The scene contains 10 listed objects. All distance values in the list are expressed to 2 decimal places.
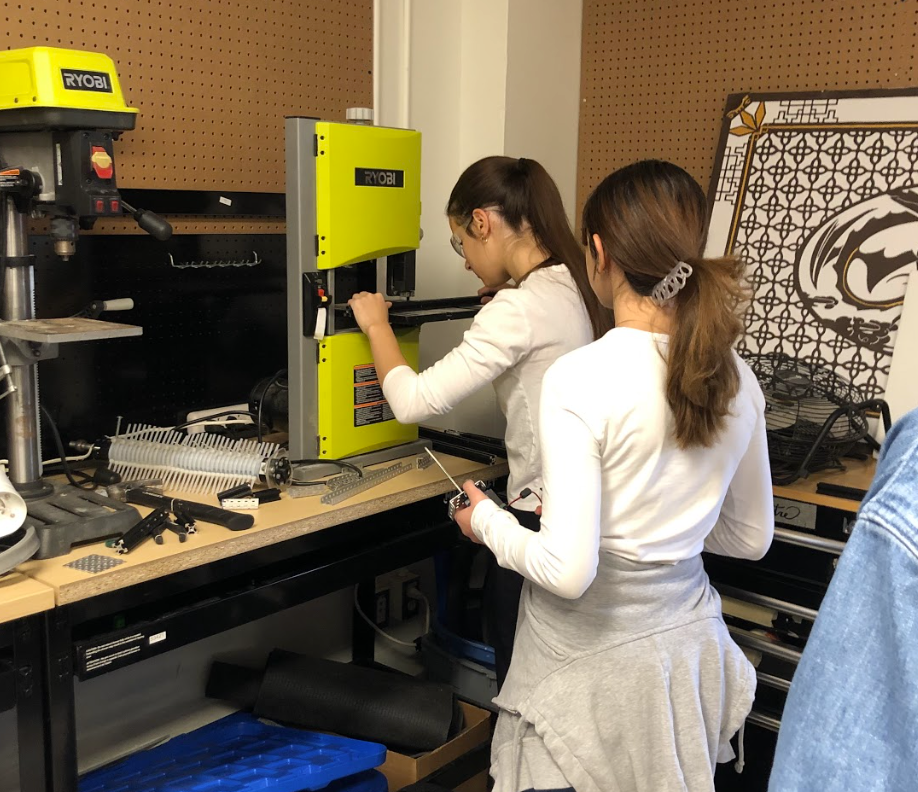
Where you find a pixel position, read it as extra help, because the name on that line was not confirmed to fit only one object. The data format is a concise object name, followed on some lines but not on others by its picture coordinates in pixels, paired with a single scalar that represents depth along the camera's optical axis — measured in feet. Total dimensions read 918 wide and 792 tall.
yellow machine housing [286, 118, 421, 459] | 5.94
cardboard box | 6.67
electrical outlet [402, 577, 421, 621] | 9.39
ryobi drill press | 5.02
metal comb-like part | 5.93
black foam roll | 6.86
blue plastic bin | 6.02
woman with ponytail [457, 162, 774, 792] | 4.22
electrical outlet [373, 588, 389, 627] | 9.17
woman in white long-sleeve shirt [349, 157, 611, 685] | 5.77
